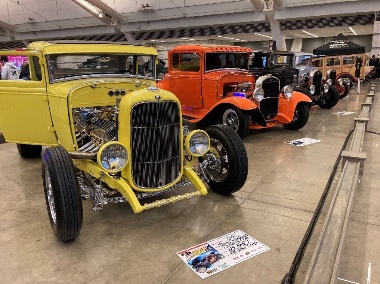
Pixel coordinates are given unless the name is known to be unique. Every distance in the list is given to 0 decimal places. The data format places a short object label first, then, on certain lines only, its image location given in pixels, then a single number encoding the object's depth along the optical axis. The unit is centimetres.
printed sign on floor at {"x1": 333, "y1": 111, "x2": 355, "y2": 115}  873
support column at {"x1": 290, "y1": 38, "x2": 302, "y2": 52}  3222
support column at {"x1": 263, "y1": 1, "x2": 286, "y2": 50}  1663
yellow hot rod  269
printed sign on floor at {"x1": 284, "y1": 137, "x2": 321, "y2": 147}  578
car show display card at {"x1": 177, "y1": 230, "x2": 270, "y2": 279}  242
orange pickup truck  624
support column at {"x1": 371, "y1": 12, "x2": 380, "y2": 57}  1660
